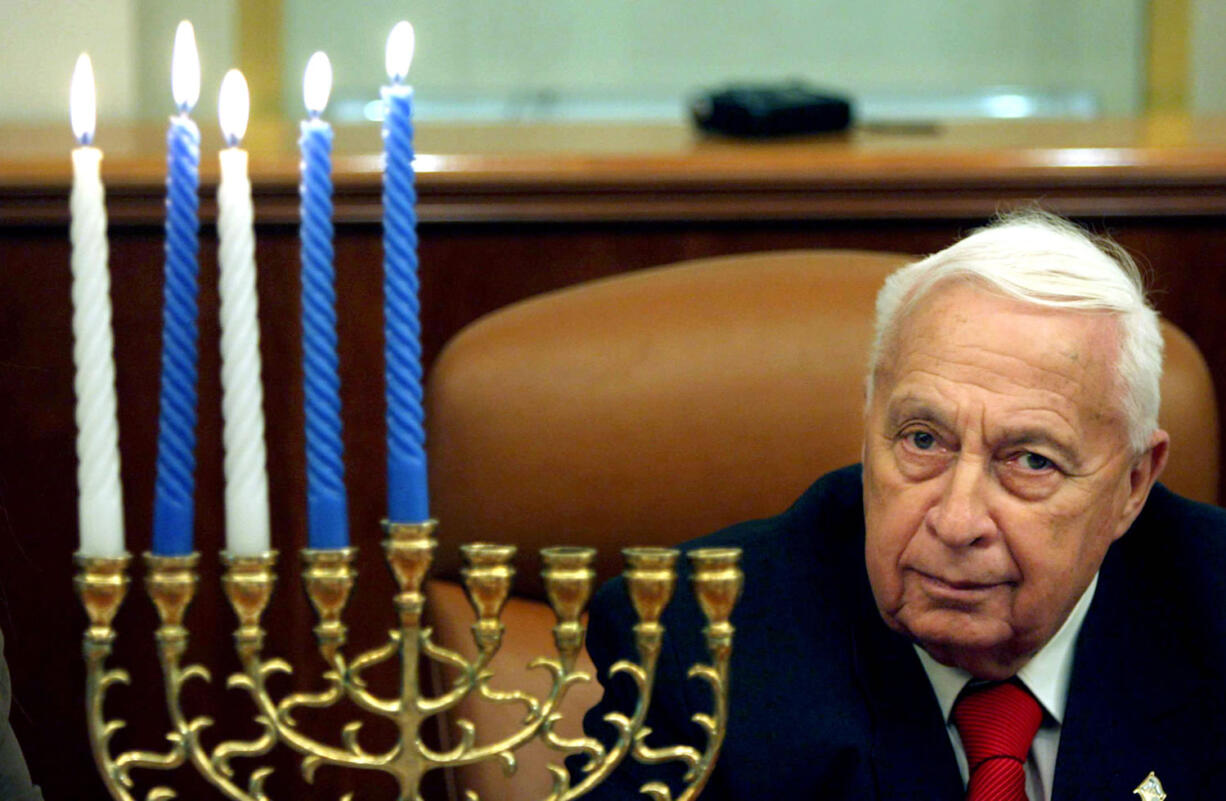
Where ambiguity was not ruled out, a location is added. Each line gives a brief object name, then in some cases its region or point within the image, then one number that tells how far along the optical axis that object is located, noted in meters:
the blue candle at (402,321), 1.90
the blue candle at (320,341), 1.90
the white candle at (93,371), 1.88
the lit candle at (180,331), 1.90
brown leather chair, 2.32
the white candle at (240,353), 1.89
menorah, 1.92
